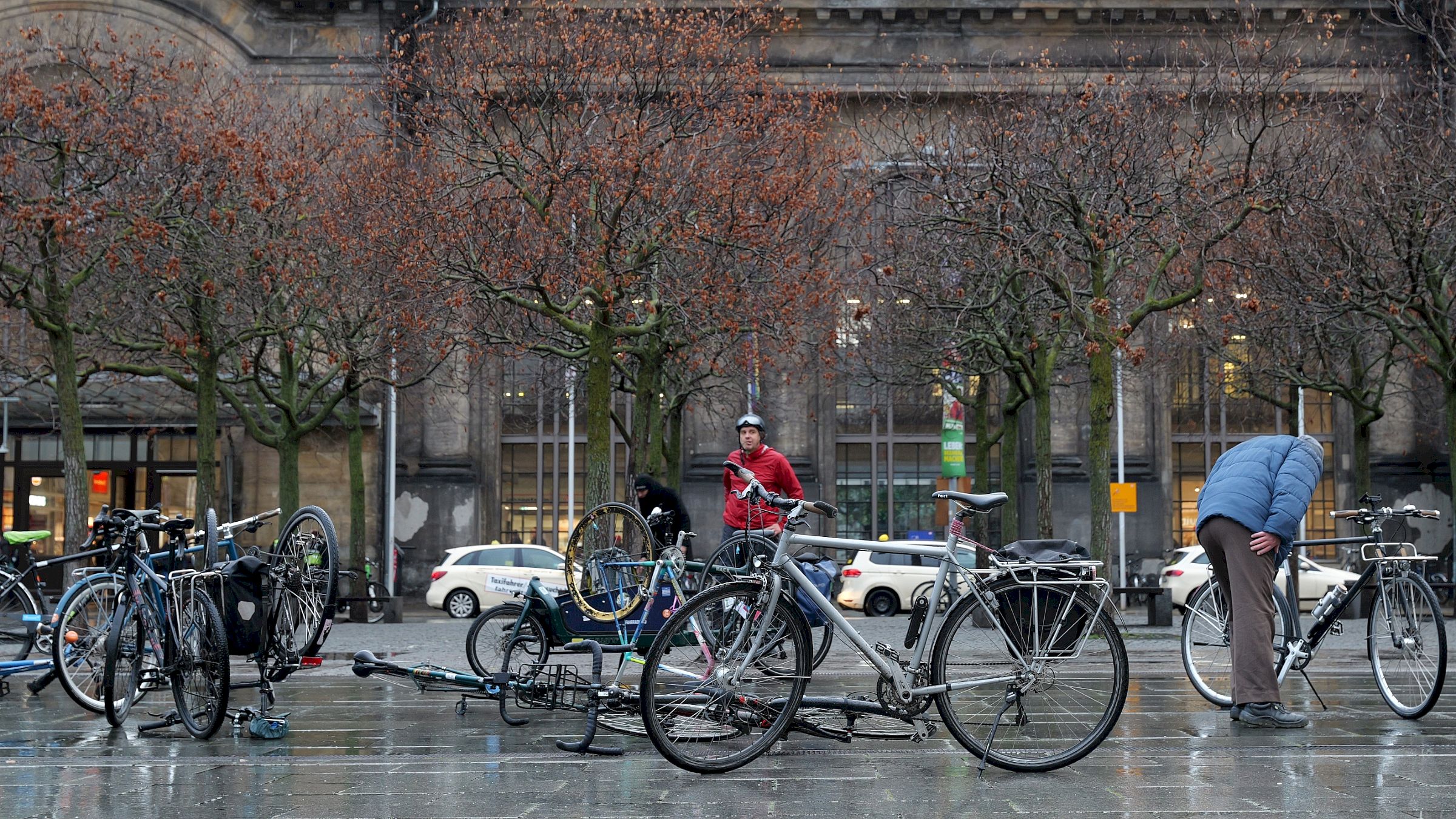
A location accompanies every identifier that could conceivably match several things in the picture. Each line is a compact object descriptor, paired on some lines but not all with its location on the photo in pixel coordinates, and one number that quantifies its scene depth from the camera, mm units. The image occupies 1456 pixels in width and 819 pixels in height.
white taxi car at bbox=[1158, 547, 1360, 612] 29422
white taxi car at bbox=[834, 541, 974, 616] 31016
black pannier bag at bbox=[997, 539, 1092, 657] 7555
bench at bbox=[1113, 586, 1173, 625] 23500
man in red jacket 12258
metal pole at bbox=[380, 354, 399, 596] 36156
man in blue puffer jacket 9102
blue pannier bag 9789
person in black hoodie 12906
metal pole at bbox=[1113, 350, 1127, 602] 35406
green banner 30562
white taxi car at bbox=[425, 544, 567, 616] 30094
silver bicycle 7484
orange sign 32375
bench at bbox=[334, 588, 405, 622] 27219
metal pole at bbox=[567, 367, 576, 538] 35406
